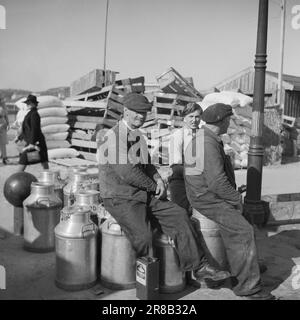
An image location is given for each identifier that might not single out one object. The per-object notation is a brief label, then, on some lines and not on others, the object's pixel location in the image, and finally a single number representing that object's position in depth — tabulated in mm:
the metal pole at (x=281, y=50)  19656
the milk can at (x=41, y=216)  4520
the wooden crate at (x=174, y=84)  11930
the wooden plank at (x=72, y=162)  10338
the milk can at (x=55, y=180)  4824
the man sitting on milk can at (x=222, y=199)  3584
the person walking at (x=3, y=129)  11357
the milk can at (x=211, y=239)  3846
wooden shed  20953
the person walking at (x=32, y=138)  7320
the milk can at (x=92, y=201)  4156
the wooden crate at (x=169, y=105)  11641
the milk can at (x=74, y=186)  4828
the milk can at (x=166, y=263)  3690
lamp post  5402
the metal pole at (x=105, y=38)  21938
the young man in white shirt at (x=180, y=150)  4789
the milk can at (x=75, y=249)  3643
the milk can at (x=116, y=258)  3670
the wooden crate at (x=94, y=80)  13078
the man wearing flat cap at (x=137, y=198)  3541
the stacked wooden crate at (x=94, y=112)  11664
